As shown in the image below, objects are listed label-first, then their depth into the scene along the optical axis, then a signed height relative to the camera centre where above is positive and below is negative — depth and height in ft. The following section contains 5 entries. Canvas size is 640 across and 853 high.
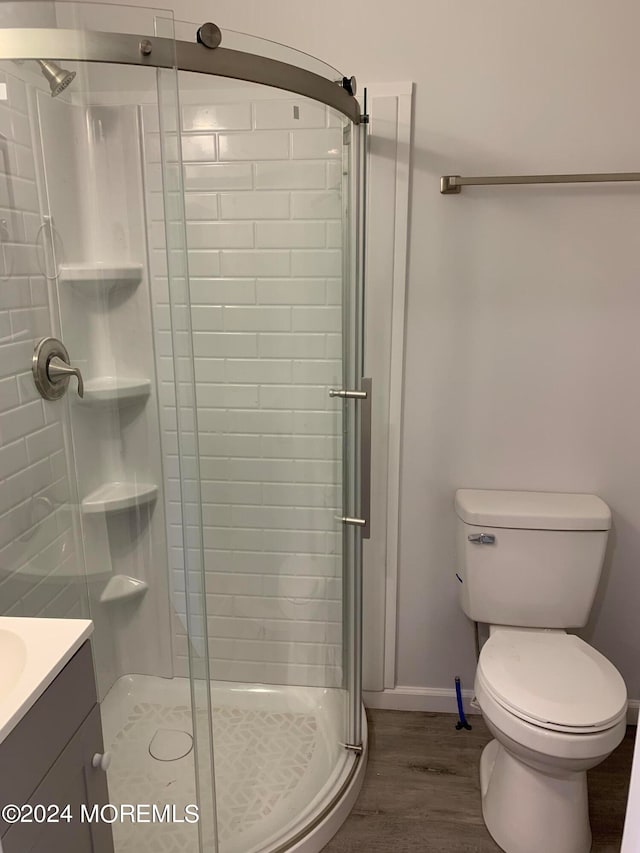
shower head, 4.29 +1.29
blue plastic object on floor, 6.98 -4.70
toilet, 5.02 -3.28
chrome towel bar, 5.59 +0.77
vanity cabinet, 2.77 -2.27
